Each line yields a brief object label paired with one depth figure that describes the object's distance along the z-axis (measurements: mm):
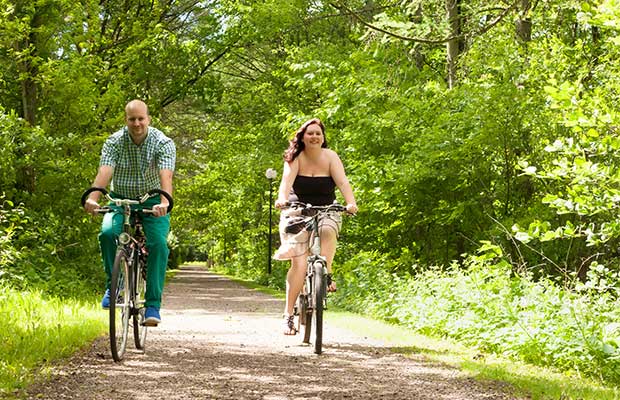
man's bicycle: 12625
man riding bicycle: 13414
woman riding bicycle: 15734
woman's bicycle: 14625
